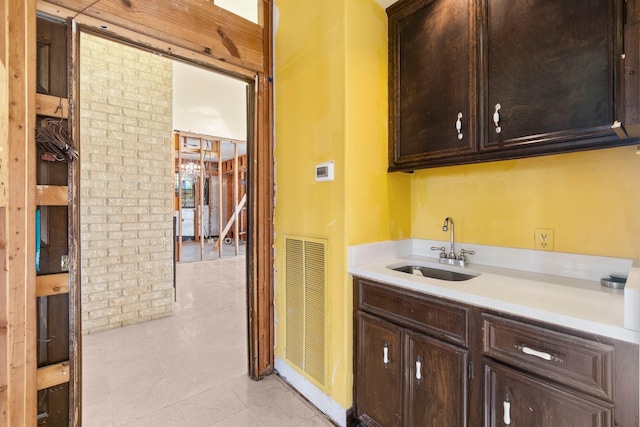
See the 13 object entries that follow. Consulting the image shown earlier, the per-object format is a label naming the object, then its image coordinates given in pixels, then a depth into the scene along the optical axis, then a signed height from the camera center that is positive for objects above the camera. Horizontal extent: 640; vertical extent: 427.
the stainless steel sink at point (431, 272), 1.73 -0.37
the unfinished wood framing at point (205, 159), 6.50 +1.49
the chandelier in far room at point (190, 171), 9.22 +1.41
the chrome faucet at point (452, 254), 1.77 -0.27
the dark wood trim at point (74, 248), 1.48 -0.17
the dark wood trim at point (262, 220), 2.17 -0.05
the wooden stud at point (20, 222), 1.25 -0.03
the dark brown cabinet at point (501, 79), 1.15 +0.64
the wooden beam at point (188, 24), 1.56 +1.17
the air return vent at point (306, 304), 1.84 -0.62
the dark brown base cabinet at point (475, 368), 0.89 -0.60
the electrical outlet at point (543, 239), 1.51 -0.15
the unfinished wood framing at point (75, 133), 1.25 +0.43
